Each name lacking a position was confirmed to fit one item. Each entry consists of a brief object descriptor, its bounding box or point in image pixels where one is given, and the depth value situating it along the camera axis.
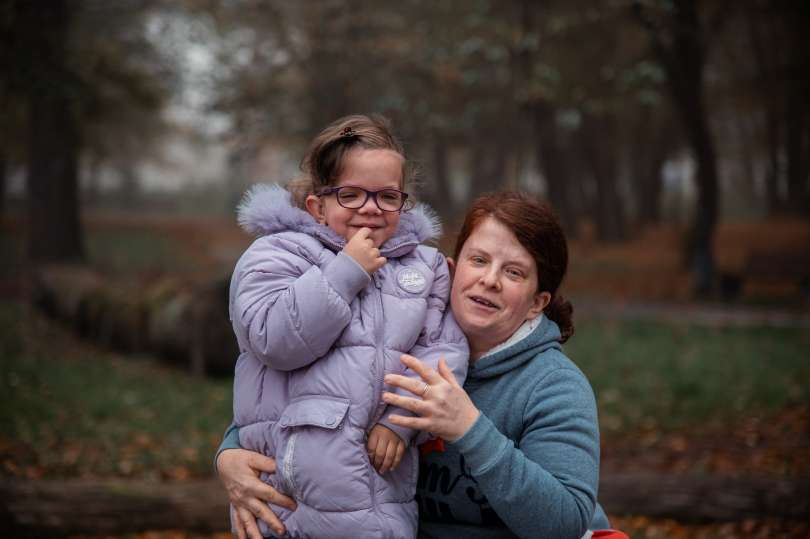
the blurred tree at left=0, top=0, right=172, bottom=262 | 11.30
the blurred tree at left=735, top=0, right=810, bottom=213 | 17.42
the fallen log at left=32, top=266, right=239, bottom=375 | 10.09
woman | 2.16
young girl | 2.24
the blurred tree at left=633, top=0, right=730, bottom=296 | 11.94
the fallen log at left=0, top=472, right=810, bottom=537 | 4.93
